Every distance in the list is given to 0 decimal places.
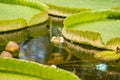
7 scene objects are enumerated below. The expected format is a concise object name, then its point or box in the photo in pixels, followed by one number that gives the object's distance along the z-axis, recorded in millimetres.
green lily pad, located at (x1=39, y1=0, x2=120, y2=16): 5716
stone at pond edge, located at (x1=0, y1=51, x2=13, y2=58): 4071
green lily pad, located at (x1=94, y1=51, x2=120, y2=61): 4179
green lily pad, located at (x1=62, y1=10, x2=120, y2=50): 4454
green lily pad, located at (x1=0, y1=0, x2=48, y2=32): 4971
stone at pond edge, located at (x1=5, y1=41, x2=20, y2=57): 4240
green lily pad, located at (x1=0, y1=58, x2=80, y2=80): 3165
